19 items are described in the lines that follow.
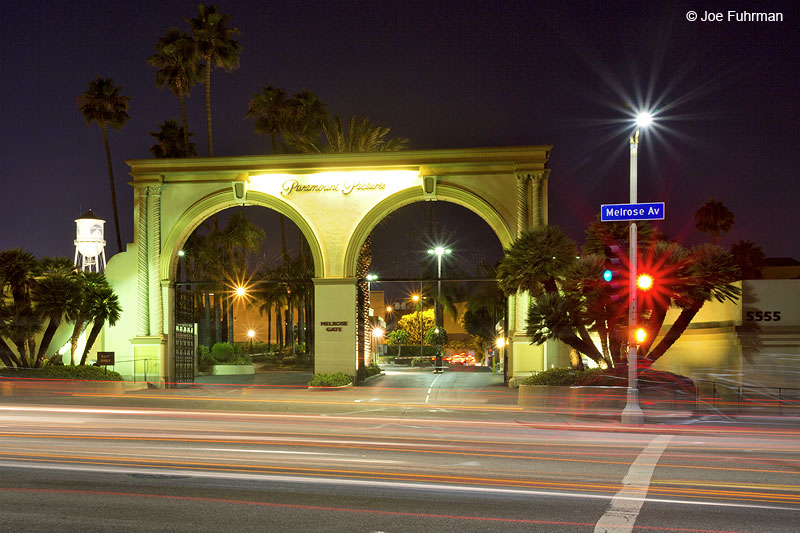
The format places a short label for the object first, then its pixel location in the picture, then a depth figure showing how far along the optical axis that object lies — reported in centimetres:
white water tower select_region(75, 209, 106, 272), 5697
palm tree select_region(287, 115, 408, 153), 4194
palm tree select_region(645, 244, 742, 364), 2433
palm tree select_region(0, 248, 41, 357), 3158
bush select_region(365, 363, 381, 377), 4263
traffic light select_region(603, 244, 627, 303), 1992
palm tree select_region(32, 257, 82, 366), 3159
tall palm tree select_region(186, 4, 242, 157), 4853
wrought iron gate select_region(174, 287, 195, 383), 3431
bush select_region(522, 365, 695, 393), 2423
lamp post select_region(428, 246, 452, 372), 4061
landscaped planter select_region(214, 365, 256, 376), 4612
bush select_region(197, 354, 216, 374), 4669
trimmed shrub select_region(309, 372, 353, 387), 3177
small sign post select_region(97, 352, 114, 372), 3117
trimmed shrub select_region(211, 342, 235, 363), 4936
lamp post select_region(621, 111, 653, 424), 2019
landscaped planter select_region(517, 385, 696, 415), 2260
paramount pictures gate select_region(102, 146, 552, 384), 3180
